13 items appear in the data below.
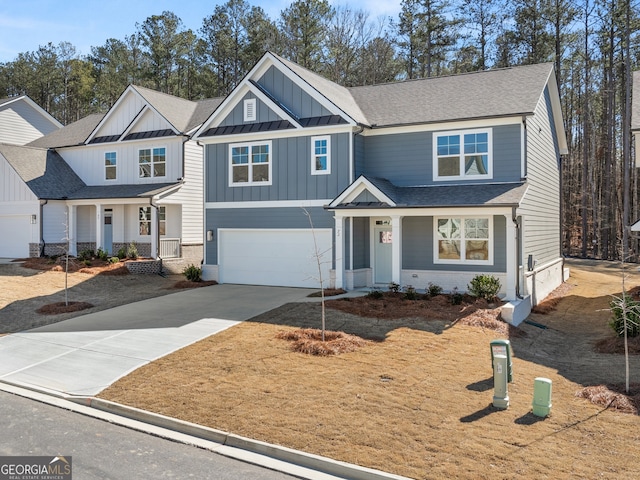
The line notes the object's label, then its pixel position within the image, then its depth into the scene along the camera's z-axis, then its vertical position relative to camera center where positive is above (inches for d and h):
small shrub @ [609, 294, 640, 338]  463.5 -80.3
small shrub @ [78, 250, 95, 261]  962.7 -39.7
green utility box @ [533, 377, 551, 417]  277.4 -89.1
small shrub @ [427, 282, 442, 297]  619.5 -68.8
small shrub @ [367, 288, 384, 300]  606.2 -72.3
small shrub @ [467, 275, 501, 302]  584.1 -60.7
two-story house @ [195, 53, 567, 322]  641.0 +74.0
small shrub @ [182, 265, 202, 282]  803.4 -62.7
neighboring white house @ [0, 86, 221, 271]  1007.0 +105.2
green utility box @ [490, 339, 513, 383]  305.3 -68.9
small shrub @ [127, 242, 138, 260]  968.3 -35.8
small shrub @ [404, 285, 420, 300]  600.9 -71.0
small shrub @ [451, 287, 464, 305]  571.5 -72.1
